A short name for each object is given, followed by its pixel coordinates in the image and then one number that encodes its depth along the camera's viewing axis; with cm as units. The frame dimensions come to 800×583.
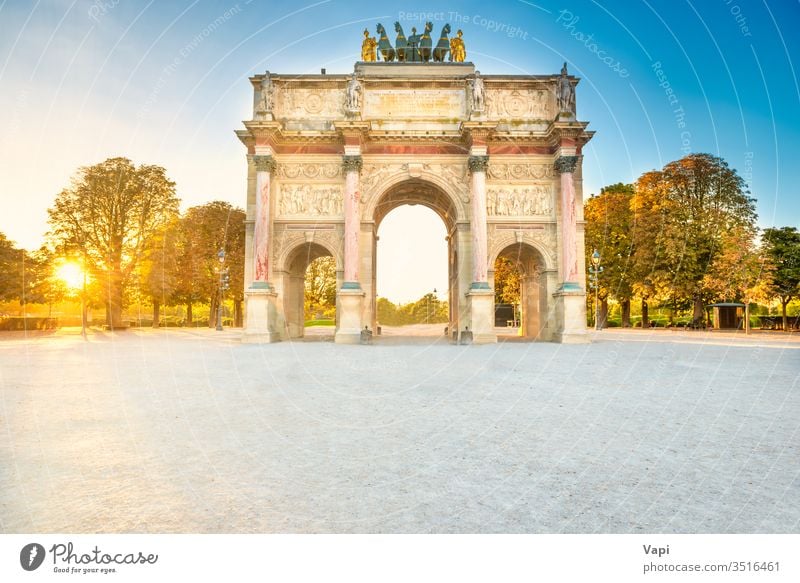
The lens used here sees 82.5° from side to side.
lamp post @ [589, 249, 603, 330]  3125
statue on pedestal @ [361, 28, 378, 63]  2870
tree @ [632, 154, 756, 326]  3575
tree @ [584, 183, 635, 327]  4112
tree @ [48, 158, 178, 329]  3316
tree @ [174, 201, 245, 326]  4137
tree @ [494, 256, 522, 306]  4516
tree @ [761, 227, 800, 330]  3328
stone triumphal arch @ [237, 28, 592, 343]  2514
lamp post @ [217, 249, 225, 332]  3441
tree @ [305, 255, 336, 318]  5159
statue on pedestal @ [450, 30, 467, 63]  2830
